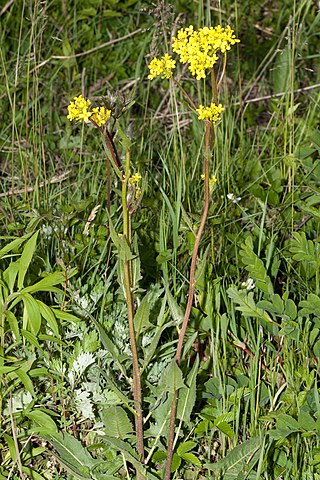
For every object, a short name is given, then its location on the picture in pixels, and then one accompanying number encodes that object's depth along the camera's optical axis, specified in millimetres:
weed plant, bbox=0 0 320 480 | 1585
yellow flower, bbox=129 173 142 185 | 1469
